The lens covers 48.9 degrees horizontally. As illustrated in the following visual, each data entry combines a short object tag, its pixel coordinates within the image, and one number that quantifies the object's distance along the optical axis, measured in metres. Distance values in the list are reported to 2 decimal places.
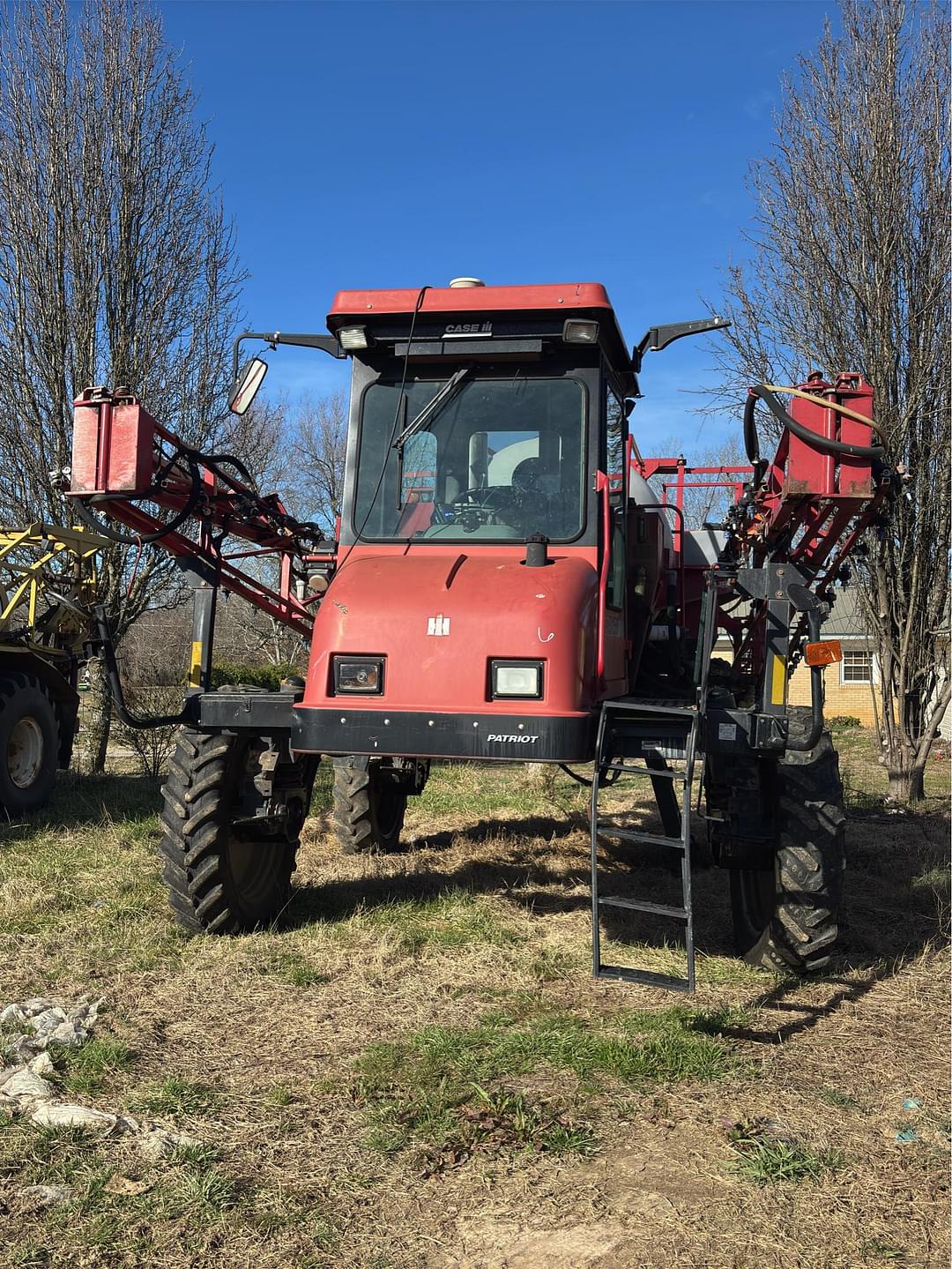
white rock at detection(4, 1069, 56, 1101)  3.55
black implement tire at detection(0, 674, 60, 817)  8.60
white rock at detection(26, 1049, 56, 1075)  3.72
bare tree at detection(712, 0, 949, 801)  10.73
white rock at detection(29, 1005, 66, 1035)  4.06
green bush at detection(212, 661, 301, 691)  21.50
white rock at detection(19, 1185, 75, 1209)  2.88
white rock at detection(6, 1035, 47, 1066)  3.83
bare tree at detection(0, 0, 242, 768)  10.88
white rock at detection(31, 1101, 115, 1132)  3.30
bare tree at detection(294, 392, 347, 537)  32.30
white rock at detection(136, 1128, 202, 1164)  3.17
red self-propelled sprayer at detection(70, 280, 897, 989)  4.45
